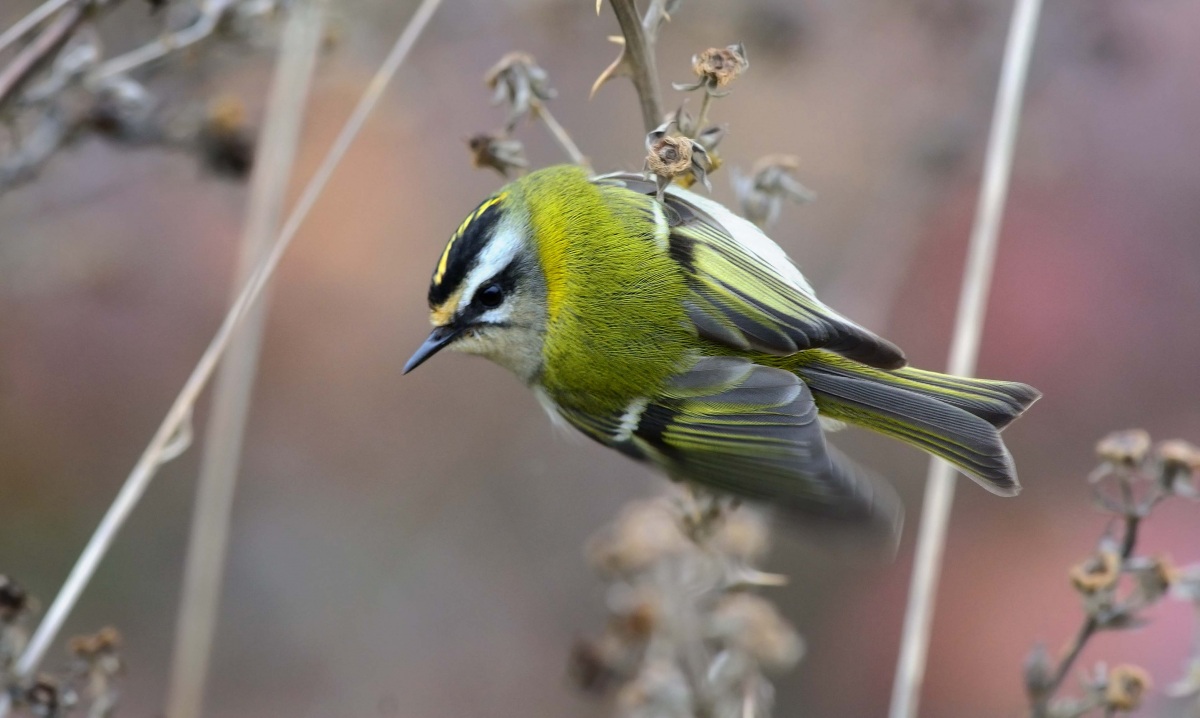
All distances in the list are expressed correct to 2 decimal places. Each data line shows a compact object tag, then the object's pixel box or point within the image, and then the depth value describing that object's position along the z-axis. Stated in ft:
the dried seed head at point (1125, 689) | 8.51
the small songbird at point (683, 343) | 8.57
